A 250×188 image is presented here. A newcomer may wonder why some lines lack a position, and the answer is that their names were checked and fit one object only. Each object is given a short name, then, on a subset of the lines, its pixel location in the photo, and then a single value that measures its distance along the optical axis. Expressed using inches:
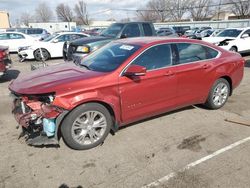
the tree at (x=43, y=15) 2894.8
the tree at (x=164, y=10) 2188.0
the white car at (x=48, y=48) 401.7
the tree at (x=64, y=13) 2580.6
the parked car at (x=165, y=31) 814.2
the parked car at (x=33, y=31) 666.6
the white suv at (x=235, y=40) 373.9
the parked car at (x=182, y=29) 975.8
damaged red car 104.7
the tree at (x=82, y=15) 2467.0
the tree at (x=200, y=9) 2046.7
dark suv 266.9
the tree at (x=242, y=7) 1599.7
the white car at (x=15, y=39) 499.9
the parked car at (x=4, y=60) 233.2
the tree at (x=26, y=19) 3033.5
